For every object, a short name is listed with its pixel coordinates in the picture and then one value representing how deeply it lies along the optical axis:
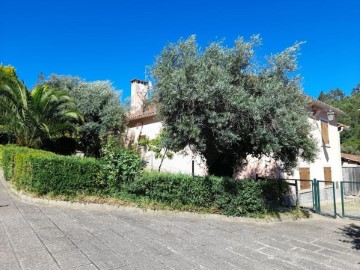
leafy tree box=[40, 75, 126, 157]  17.80
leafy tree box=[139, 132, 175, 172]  15.80
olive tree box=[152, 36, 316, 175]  8.10
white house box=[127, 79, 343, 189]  13.99
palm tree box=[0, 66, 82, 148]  12.39
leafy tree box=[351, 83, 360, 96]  88.56
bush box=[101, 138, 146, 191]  8.48
